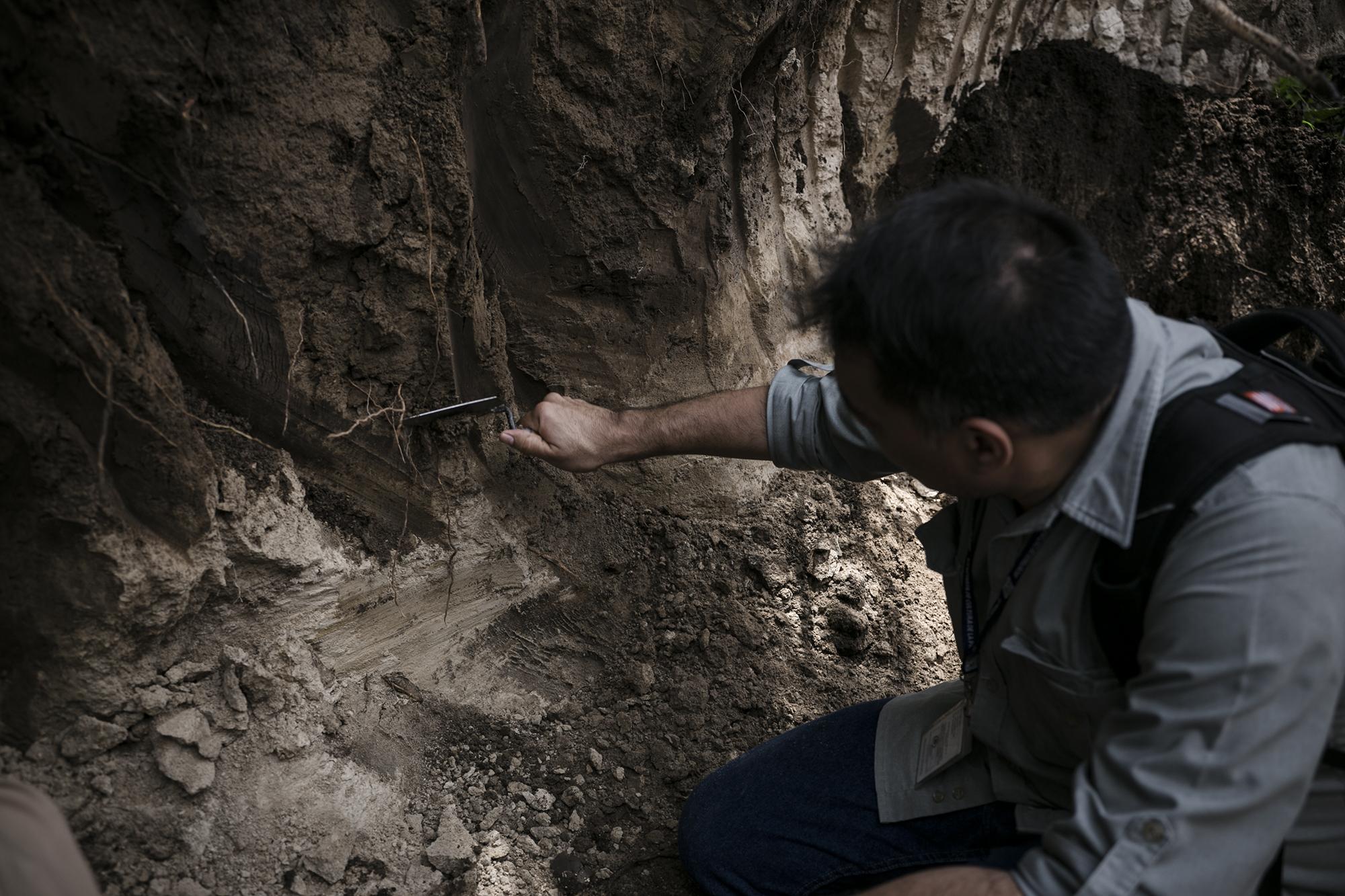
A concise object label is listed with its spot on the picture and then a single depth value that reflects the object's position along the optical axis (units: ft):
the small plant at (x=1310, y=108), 12.76
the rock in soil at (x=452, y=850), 6.56
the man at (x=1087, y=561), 3.77
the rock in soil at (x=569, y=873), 6.70
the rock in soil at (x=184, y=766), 6.05
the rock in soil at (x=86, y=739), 5.82
